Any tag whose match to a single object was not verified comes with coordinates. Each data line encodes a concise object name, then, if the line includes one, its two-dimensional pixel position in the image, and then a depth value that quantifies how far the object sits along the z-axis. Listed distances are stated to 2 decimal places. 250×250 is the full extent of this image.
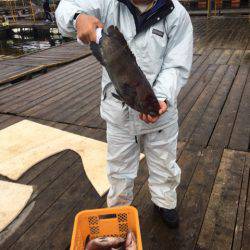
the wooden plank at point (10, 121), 5.48
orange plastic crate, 2.44
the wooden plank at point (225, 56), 8.58
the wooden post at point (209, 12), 17.61
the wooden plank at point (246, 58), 8.33
